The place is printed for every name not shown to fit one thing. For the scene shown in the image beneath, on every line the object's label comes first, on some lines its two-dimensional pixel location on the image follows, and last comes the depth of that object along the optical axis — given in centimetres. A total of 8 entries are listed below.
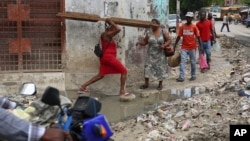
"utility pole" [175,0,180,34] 2679
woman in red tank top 790
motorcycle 258
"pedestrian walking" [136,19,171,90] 855
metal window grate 812
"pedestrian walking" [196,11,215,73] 1159
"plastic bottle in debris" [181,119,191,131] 556
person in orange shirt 967
